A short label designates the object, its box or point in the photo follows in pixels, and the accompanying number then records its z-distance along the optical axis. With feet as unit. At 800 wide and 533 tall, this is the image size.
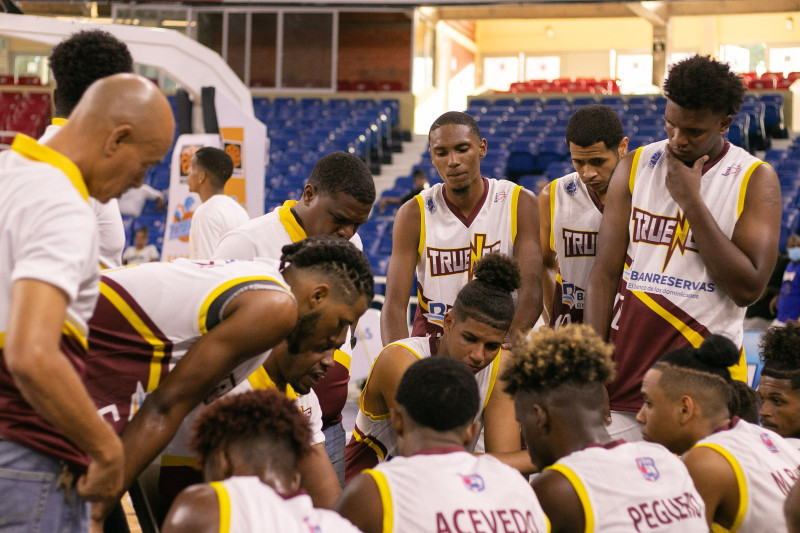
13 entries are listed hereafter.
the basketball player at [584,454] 7.62
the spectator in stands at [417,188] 37.27
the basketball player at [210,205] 18.57
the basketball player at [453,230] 12.96
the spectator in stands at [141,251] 40.68
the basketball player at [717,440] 8.77
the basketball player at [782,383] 10.84
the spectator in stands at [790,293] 29.81
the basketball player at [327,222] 11.80
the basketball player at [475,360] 10.45
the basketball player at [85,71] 11.38
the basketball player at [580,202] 12.77
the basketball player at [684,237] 9.99
